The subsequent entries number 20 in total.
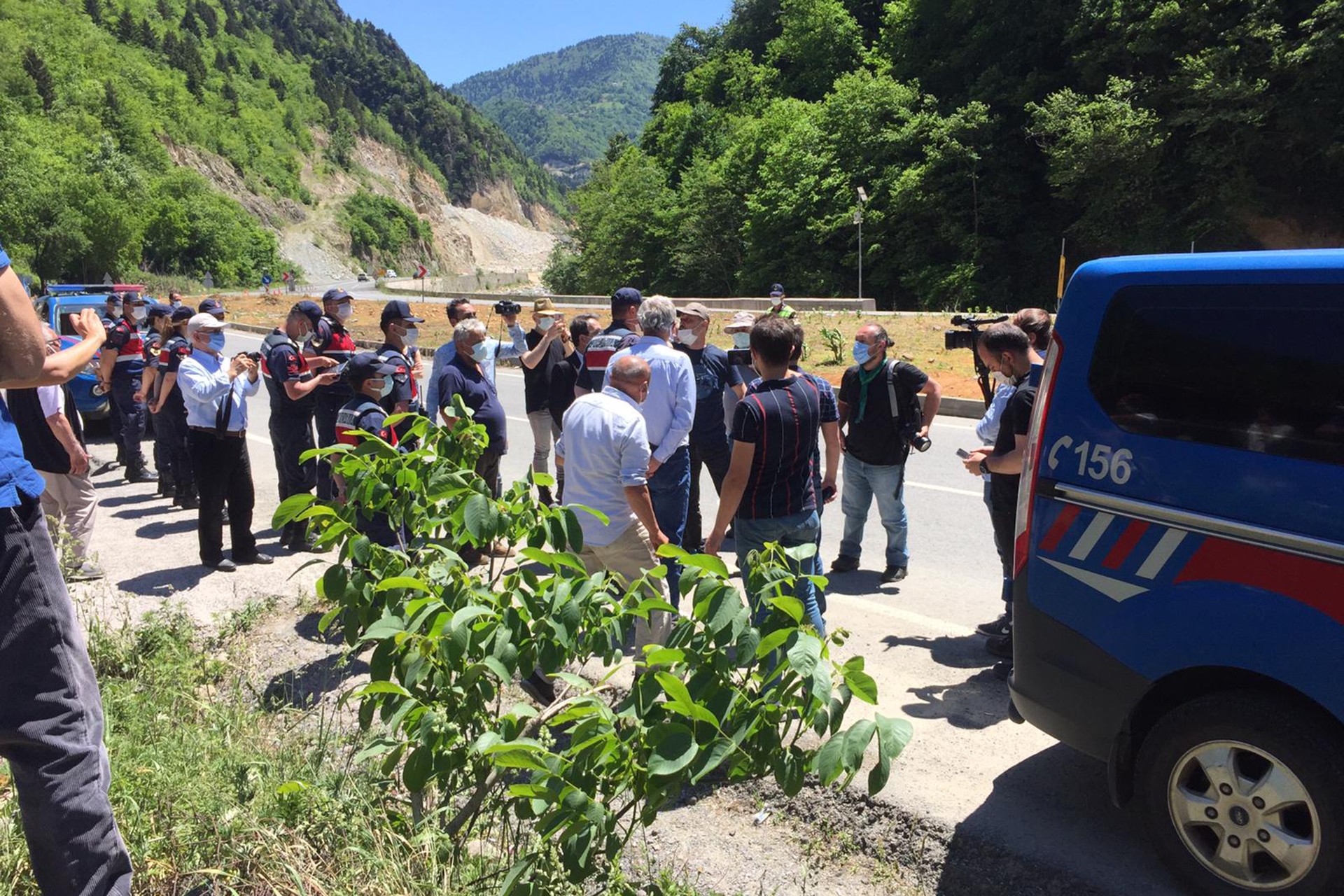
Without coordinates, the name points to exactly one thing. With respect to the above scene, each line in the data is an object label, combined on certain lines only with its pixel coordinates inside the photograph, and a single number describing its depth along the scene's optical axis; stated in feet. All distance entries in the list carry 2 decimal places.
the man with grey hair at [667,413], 18.35
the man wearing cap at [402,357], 20.85
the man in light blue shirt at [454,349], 23.22
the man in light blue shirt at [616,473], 14.85
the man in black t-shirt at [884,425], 21.29
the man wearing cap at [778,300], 46.50
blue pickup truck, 40.24
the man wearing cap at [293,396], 24.21
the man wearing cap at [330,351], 24.41
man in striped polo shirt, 14.66
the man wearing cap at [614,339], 21.45
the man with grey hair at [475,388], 22.21
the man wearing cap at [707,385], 21.65
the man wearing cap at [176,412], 27.78
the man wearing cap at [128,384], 33.94
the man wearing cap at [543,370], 25.43
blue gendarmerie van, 9.11
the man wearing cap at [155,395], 30.12
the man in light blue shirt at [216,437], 21.98
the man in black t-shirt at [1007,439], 15.62
